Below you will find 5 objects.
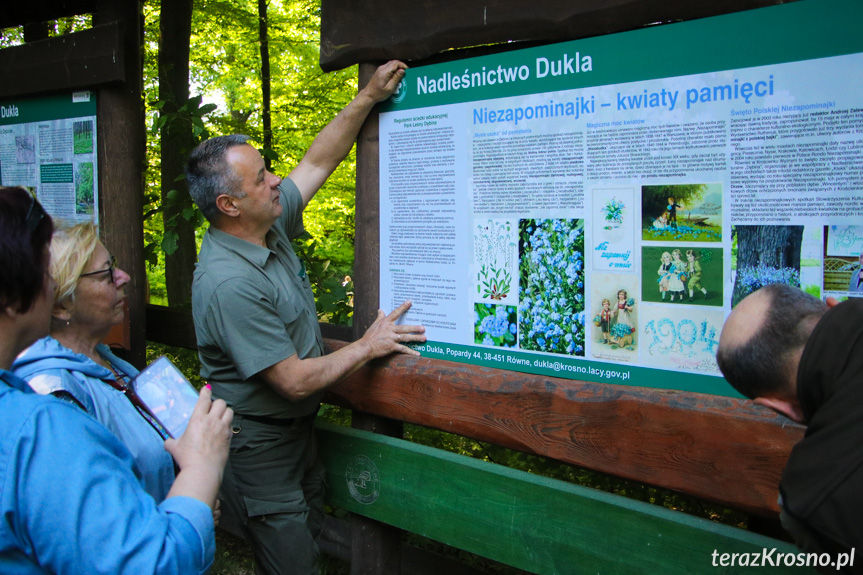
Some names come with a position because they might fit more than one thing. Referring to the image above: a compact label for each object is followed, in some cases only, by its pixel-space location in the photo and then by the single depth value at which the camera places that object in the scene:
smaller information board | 4.72
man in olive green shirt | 2.86
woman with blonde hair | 1.92
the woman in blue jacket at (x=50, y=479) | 1.36
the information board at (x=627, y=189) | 2.16
